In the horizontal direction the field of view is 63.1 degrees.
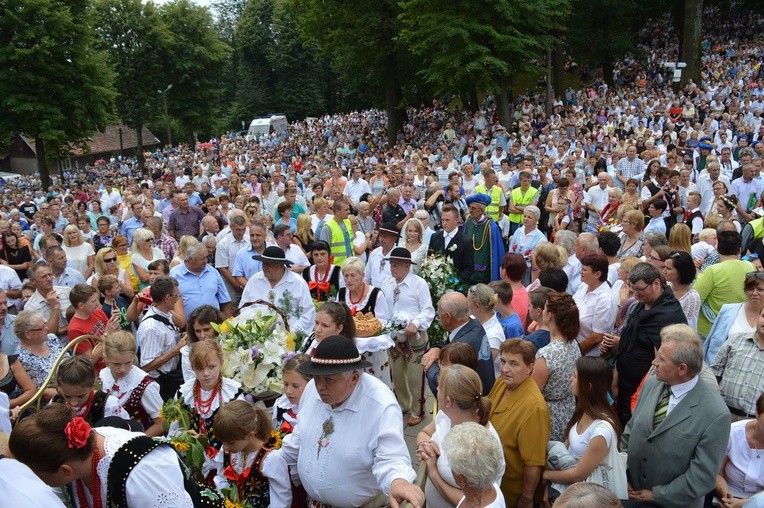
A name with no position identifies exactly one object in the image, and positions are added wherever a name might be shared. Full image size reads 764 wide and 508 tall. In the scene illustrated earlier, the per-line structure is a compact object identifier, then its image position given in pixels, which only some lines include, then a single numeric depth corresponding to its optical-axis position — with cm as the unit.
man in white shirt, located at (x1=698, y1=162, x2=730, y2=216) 1116
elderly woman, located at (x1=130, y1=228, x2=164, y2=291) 787
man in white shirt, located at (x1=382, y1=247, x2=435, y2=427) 648
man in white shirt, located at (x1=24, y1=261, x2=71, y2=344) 671
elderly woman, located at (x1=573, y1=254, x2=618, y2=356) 554
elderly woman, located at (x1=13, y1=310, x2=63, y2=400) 532
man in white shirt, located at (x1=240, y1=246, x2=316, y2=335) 630
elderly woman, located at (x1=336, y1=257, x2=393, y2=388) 610
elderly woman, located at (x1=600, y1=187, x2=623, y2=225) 986
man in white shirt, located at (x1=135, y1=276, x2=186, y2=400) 560
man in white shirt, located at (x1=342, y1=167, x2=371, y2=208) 1394
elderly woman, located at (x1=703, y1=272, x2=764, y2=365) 481
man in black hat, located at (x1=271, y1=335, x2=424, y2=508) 329
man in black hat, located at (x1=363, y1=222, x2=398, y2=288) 742
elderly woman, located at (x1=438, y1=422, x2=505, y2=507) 306
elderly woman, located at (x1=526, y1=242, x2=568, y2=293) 665
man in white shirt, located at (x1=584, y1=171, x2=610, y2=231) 1110
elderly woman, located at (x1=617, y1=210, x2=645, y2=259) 733
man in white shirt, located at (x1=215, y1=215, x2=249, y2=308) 837
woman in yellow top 394
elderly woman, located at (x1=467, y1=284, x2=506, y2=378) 538
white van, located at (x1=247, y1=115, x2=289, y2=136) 5000
